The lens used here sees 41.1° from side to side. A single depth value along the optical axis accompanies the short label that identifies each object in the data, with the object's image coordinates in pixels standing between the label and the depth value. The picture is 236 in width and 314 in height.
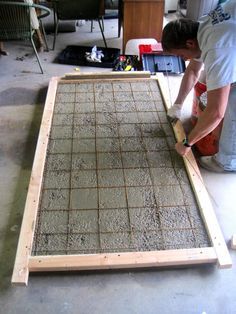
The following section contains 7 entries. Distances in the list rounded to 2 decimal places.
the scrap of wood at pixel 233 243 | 1.43
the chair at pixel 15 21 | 2.45
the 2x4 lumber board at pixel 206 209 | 1.32
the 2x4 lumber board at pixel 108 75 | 2.49
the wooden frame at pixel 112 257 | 1.27
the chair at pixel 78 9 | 2.94
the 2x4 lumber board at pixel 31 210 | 1.25
